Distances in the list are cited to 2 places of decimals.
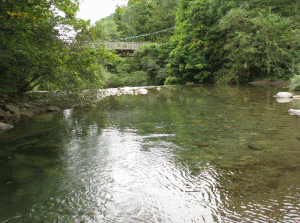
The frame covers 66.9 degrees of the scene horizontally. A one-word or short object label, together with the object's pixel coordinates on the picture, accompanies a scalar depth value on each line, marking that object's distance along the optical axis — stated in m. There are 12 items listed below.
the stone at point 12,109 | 8.41
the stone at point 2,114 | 7.92
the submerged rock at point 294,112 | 7.01
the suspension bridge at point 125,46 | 30.98
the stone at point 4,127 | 6.44
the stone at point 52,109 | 9.70
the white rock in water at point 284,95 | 10.88
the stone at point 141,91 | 16.77
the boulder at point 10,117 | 7.79
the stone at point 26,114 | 8.53
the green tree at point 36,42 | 5.57
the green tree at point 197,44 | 22.39
